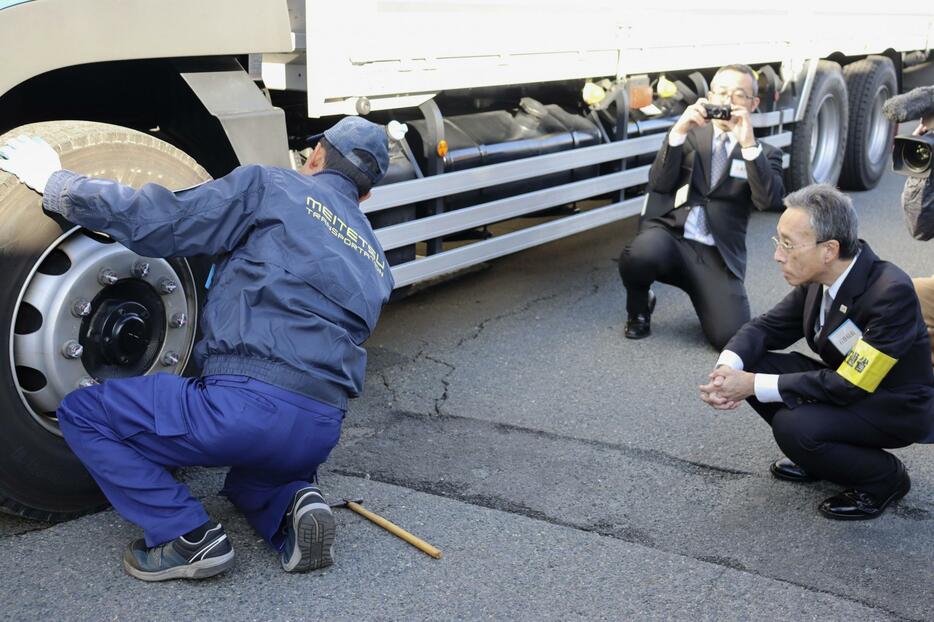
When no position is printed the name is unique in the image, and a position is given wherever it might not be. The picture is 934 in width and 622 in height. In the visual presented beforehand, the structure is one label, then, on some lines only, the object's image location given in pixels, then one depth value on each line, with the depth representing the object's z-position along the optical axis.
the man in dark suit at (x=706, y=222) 4.88
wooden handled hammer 2.89
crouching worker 2.63
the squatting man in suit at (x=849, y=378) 3.13
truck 2.81
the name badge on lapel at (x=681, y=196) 5.01
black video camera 3.61
